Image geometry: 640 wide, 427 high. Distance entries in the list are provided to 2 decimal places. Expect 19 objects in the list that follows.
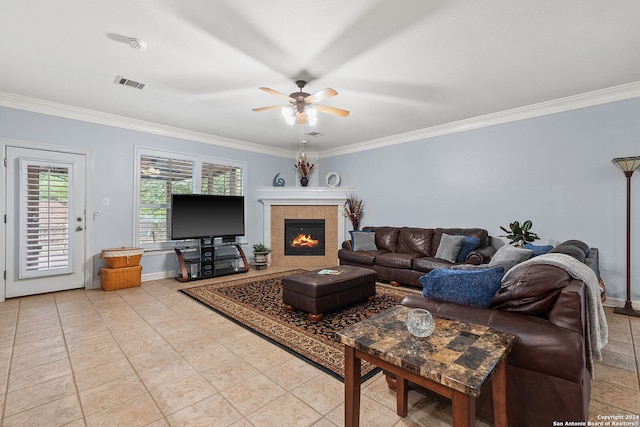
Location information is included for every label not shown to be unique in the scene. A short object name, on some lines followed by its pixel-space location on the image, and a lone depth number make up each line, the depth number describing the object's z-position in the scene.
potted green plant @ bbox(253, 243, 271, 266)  5.94
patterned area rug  2.45
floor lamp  3.37
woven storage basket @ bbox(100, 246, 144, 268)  4.38
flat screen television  5.00
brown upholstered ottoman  3.17
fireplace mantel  6.40
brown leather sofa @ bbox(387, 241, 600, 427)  1.34
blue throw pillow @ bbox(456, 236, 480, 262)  4.29
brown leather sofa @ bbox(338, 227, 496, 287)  4.39
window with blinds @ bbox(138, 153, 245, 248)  5.01
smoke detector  2.59
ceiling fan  3.23
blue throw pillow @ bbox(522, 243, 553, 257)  3.20
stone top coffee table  1.04
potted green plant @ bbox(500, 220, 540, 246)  4.00
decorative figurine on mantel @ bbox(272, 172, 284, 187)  6.64
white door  3.95
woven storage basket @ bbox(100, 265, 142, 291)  4.33
